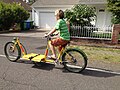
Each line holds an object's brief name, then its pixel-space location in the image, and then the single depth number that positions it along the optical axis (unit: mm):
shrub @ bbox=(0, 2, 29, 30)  10037
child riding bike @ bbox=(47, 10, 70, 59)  2986
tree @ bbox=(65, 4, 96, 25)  6108
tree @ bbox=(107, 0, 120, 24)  7366
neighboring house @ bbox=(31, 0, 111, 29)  12707
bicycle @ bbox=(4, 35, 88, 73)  2984
